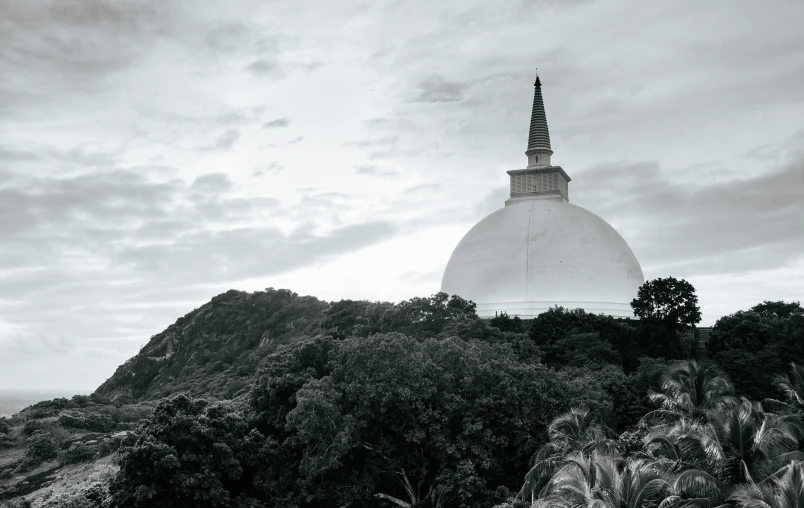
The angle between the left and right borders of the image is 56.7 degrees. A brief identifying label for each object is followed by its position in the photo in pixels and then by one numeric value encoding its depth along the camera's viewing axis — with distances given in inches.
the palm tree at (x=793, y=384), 1291.8
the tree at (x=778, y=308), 2117.4
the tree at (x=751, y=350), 1475.1
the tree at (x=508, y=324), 1905.8
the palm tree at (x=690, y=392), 1209.3
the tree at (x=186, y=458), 1168.8
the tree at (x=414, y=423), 1186.0
